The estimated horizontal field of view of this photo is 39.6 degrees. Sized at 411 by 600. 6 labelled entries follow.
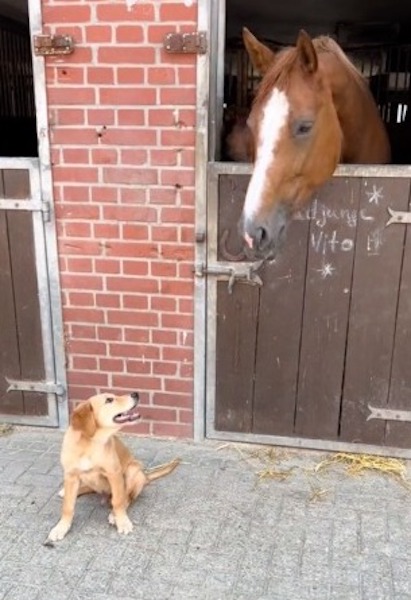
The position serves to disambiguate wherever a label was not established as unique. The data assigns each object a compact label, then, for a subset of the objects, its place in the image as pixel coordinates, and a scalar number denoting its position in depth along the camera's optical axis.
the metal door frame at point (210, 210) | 2.90
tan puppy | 2.53
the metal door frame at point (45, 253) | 3.08
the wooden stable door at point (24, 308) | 3.24
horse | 2.42
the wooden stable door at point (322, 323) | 3.01
